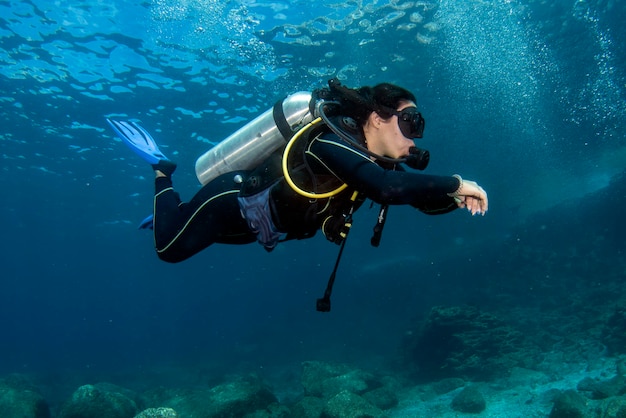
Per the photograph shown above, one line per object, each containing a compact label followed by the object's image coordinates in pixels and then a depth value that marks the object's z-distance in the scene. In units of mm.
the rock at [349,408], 8469
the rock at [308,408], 9477
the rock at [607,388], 8766
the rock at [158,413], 7535
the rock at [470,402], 9898
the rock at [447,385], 12798
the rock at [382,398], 11461
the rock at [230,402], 9695
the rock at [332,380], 11648
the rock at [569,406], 7686
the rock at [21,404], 10797
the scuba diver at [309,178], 2527
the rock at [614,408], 6468
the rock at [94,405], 10586
